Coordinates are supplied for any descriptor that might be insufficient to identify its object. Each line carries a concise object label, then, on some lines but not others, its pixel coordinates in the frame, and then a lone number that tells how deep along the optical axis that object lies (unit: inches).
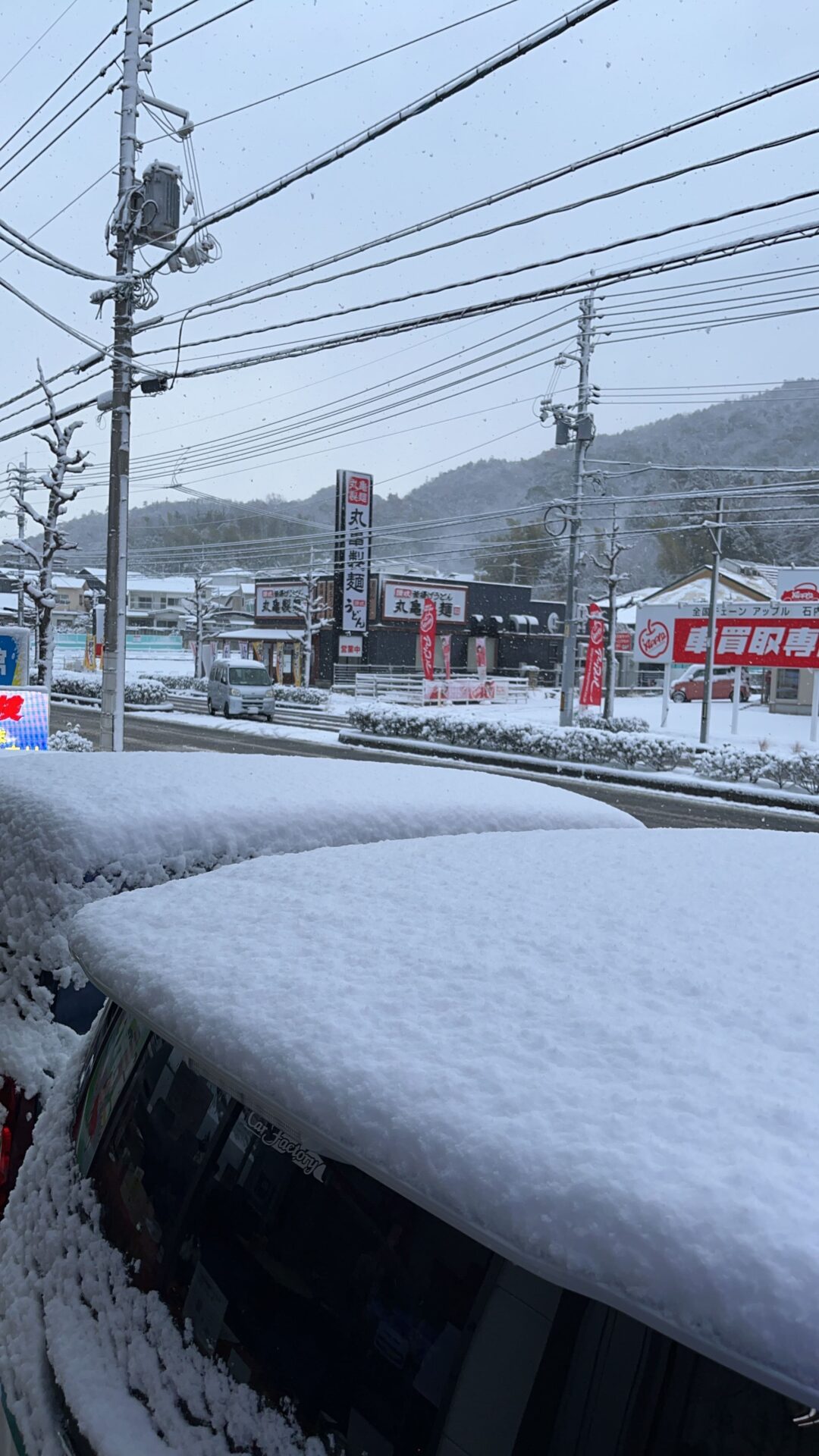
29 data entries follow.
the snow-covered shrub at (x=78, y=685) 1625.2
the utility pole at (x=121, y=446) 548.1
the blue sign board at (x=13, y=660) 539.8
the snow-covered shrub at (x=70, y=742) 770.2
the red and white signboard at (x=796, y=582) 1327.5
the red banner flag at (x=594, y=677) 1485.0
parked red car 2089.1
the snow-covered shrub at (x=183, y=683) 1868.8
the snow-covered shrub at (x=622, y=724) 1084.5
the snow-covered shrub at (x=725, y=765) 749.3
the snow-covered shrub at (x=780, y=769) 723.4
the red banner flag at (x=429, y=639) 1712.7
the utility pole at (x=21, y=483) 1178.5
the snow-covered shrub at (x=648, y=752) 818.8
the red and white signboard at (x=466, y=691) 1710.1
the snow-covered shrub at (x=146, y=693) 1460.4
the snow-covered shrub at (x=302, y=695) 1604.3
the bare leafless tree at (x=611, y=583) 1376.7
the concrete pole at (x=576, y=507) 1098.1
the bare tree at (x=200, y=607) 2256.4
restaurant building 2194.9
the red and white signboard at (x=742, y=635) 1165.1
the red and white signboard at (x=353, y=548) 1437.0
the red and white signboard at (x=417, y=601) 2167.8
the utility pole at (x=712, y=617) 1059.8
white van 1296.8
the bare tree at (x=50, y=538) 899.4
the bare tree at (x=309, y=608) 2089.1
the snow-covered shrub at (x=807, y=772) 711.6
